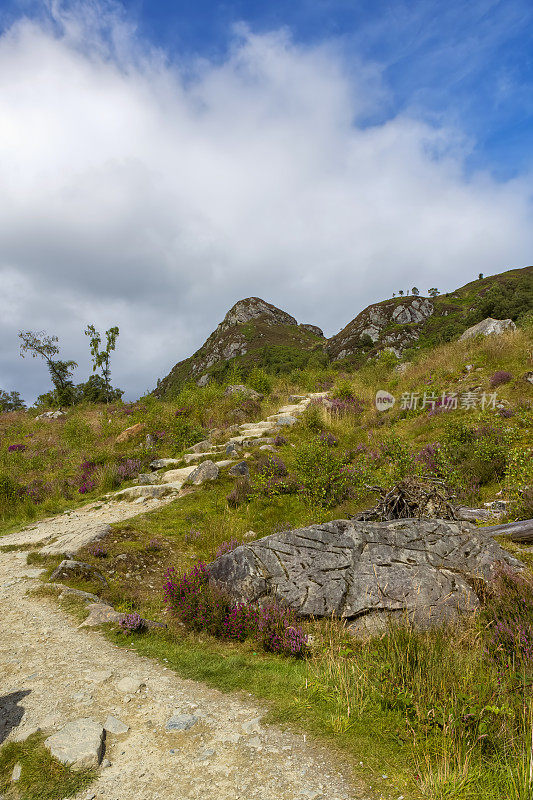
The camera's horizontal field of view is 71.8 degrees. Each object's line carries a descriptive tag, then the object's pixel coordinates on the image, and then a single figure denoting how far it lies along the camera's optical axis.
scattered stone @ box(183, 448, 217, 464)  15.23
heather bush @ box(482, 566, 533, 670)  3.95
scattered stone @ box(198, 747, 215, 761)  3.19
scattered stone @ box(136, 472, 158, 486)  13.48
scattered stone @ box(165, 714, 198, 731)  3.55
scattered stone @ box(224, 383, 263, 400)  23.34
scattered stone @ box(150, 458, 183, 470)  15.05
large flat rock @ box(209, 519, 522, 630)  5.31
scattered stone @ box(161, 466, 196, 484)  13.31
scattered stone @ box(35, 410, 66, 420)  29.23
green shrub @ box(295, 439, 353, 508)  9.86
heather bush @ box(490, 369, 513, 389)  14.38
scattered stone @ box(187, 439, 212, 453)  16.19
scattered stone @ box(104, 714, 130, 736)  3.46
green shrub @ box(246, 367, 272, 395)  25.62
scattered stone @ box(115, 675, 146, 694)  4.10
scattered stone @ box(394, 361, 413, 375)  22.43
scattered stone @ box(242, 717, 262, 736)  3.52
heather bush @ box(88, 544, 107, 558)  7.80
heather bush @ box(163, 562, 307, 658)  5.07
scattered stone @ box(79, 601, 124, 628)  5.64
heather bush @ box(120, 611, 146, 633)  5.40
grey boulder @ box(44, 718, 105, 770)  3.06
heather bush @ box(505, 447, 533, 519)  7.15
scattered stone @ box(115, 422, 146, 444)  18.56
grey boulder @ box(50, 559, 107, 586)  7.09
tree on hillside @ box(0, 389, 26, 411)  54.53
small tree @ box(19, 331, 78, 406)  38.94
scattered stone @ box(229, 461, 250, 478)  12.36
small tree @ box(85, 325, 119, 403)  40.47
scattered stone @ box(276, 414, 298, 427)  16.97
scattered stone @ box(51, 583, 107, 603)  6.35
